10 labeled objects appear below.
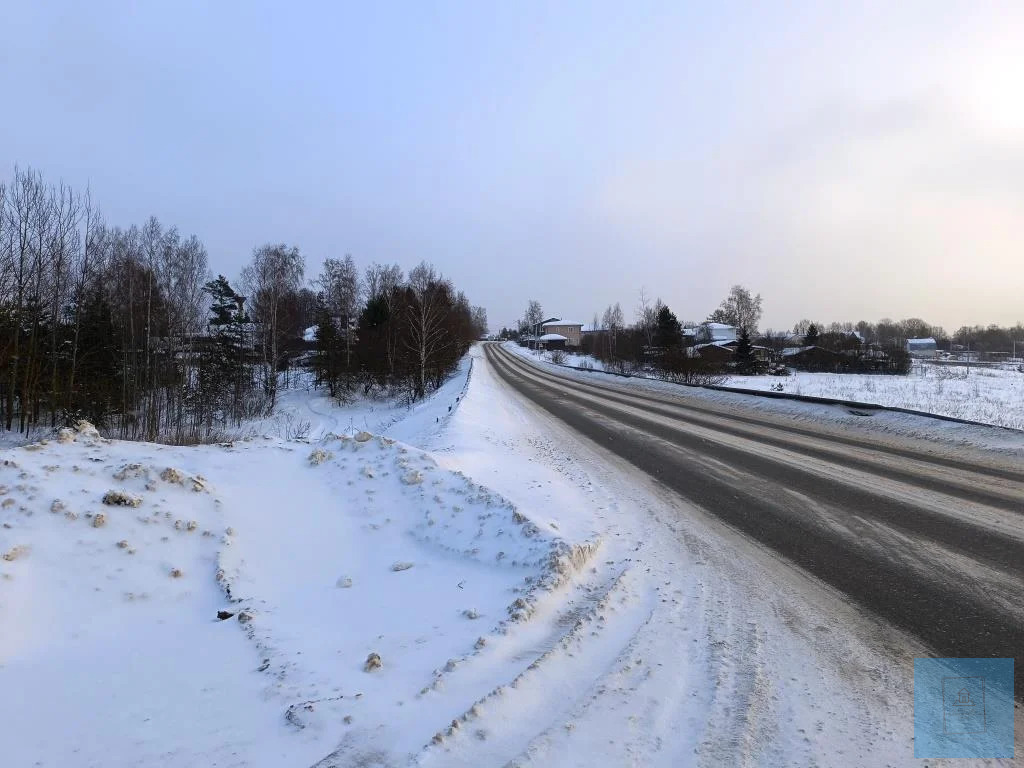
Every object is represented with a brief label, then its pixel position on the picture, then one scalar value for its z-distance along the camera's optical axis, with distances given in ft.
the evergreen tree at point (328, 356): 124.06
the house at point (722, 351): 183.57
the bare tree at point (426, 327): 98.02
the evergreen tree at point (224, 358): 99.50
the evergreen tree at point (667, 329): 160.66
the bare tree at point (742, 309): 332.39
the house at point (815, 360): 187.73
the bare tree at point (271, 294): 113.09
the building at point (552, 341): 401.33
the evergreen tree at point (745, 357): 169.17
